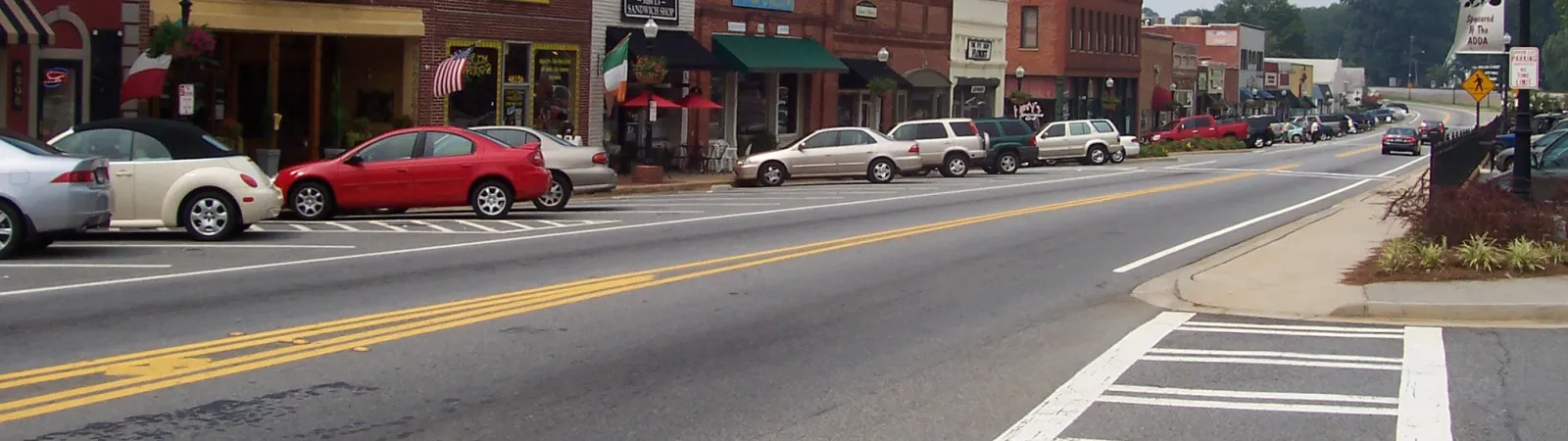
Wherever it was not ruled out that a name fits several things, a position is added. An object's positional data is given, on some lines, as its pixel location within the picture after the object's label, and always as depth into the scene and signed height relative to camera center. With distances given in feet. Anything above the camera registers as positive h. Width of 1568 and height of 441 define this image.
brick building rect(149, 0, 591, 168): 96.84 +5.83
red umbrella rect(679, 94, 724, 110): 122.01 +4.59
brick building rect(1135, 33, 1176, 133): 278.87 +16.37
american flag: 100.68 +5.26
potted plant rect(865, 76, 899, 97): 148.05 +7.42
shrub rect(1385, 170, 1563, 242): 51.80 -1.04
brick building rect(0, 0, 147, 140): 81.46 +4.54
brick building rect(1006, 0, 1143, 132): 230.68 +17.45
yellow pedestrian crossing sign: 140.15 +8.33
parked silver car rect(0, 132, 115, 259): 50.78 -1.34
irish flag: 111.04 +6.18
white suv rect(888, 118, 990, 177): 125.08 +2.17
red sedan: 71.51 -0.79
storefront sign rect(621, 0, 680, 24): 123.44 +11.58
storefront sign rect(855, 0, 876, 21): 153.69 +14.73
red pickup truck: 224.74 +6.53
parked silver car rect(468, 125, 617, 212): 80.23 -0.21
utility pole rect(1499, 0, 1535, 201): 59.47 +1.57
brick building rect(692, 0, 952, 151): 133.69 +9.23
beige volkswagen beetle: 58.29 -0.89
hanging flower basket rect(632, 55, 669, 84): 113.50 +6.56
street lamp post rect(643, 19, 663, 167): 110.11 +4.12
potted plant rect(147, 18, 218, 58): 82.99 +5.64
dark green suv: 136.36 +2.19
